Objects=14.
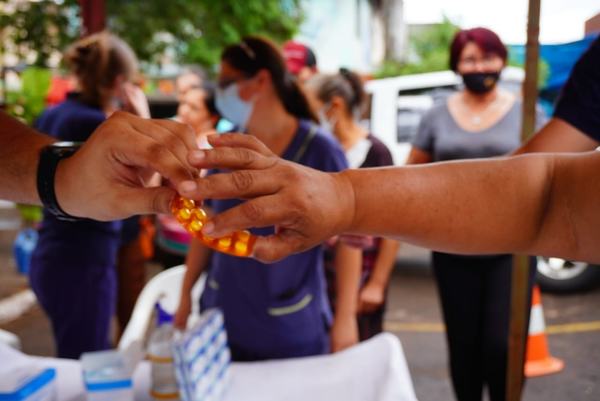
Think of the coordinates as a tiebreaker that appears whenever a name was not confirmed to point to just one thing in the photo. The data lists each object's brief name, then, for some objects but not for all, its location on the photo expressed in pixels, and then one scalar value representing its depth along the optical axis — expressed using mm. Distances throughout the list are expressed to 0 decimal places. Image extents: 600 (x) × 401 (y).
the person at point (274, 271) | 1809
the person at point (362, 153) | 2682
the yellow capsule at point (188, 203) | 879
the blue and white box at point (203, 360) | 1332
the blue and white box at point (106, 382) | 1364
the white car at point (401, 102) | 4538
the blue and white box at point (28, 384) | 1220
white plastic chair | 2248
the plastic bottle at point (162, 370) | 1474
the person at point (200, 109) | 3986
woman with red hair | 2436
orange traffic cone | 3061
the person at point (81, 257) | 2361
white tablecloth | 1499
